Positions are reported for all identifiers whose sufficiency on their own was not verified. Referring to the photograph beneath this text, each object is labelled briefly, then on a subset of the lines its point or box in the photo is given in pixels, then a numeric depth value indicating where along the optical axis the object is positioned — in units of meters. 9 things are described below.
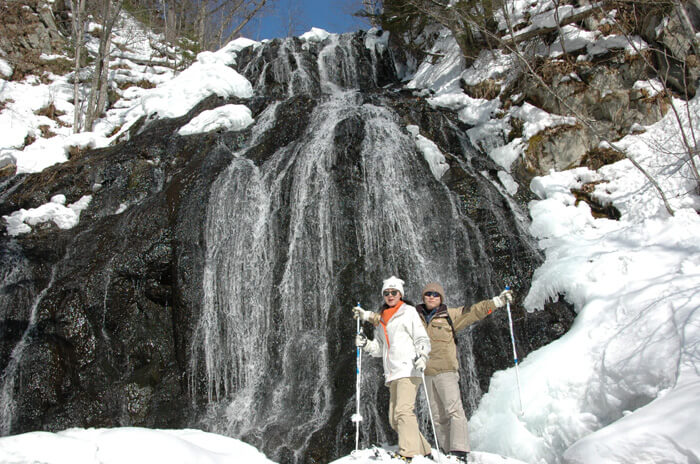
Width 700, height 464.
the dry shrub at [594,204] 8.62
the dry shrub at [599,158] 9.67
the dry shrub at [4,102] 14.79
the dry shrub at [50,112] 15.51
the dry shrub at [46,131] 14.59
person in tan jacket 4.48
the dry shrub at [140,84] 18.54
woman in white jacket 4.06
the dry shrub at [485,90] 12.30
